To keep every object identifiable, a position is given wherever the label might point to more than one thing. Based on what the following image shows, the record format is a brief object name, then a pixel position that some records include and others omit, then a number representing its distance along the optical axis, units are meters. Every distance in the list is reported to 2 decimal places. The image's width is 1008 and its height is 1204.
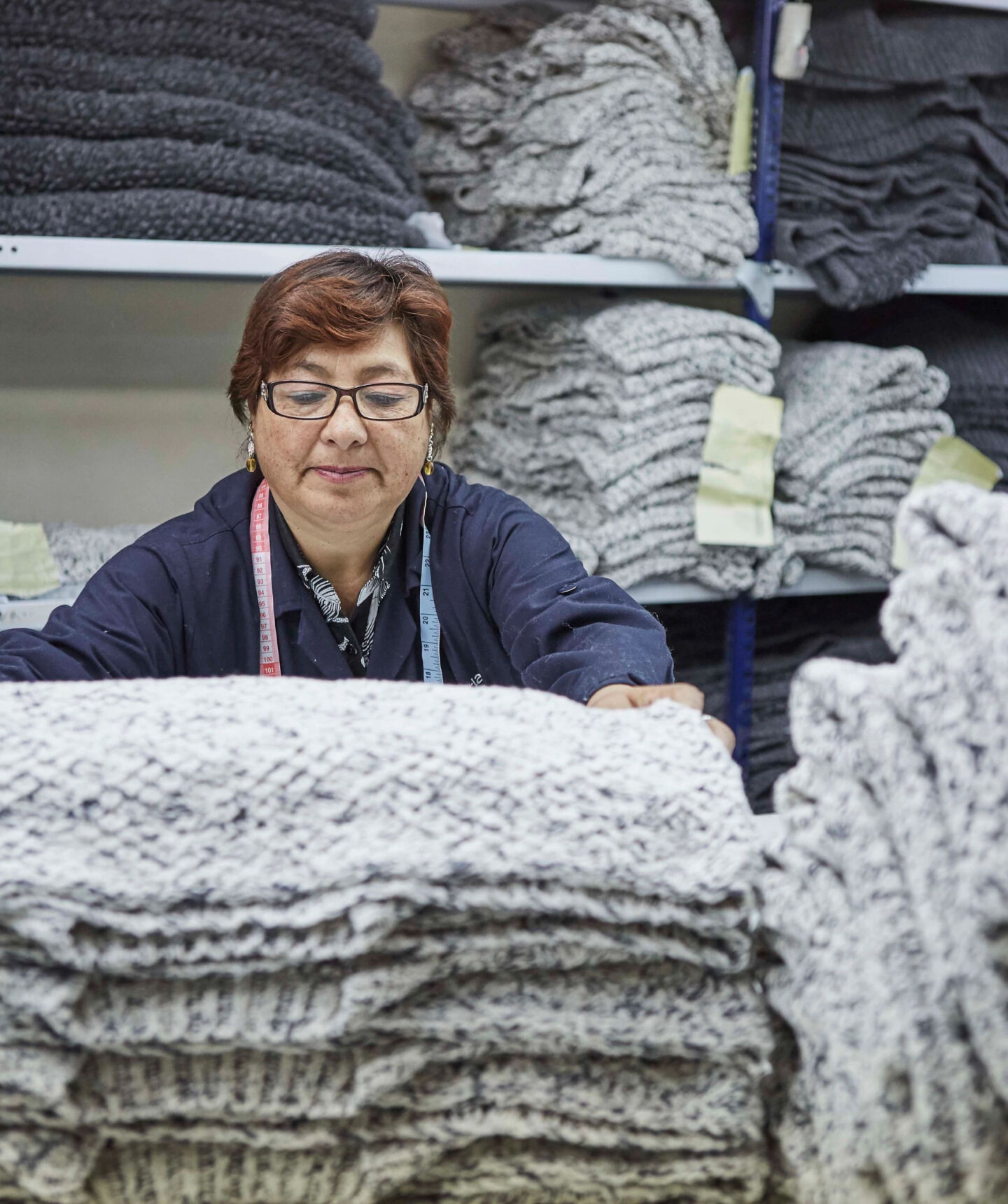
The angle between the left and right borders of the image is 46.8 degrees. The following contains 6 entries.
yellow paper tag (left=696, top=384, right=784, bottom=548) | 1.54
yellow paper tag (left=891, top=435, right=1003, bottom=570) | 1.66
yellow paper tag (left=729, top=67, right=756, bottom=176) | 1.54
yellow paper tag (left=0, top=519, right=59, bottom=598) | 1.35
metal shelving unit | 1.23
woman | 0.93
